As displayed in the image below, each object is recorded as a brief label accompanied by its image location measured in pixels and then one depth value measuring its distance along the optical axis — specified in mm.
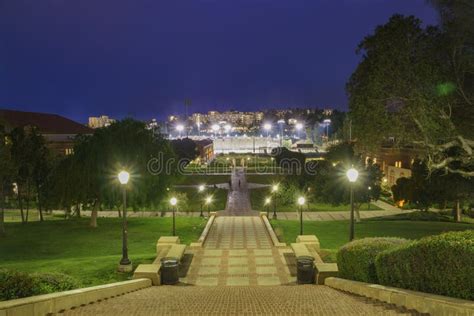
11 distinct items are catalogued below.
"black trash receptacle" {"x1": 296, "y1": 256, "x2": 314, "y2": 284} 13539
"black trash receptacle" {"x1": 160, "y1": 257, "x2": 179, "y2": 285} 13980
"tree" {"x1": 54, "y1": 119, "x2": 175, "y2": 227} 27078
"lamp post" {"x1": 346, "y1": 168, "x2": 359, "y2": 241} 15344
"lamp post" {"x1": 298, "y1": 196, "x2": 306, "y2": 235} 24116
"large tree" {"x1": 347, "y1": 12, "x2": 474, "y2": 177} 16844
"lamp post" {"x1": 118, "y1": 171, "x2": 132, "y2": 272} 15031
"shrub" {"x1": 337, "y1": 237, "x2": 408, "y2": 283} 10804
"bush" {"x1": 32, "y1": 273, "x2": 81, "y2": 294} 8889
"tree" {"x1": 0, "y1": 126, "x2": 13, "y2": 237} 25828
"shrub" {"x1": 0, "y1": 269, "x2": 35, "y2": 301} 7906
